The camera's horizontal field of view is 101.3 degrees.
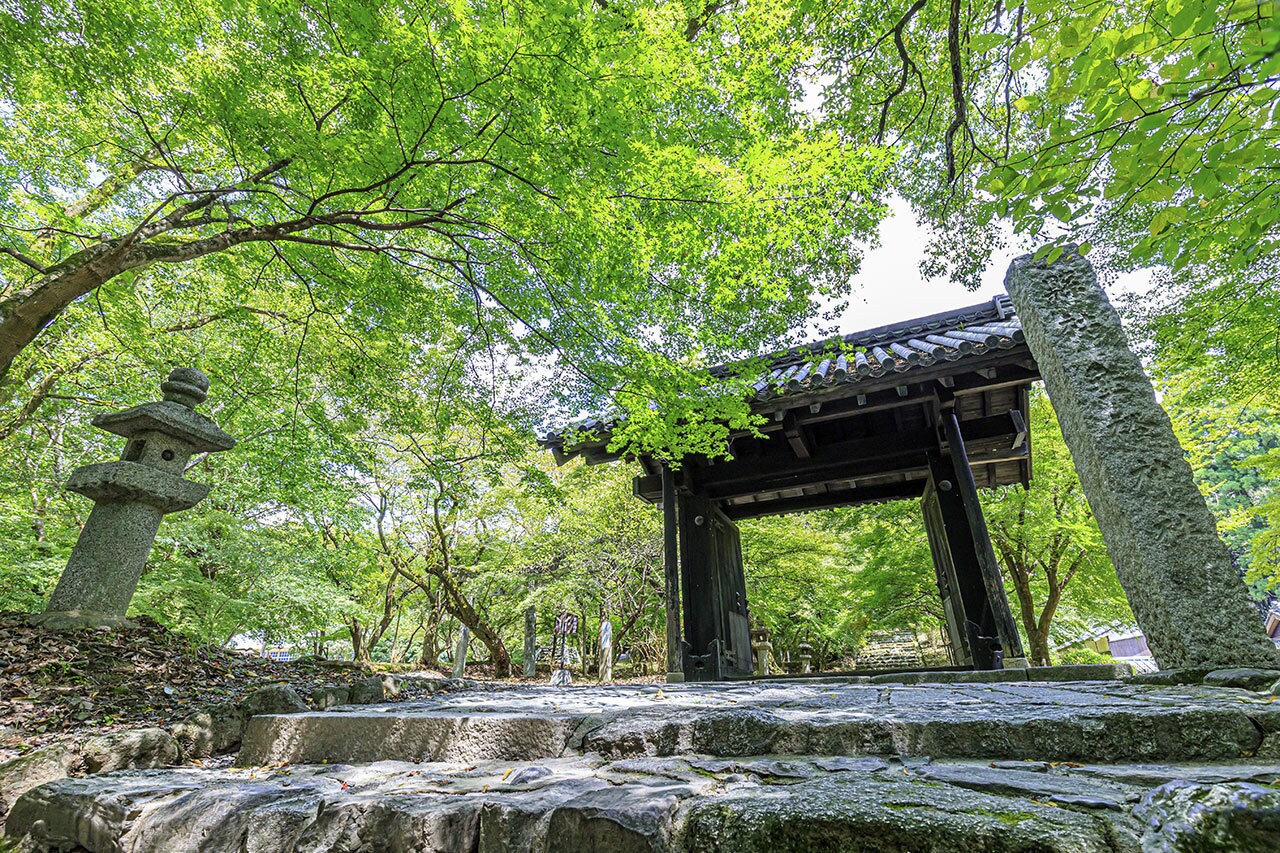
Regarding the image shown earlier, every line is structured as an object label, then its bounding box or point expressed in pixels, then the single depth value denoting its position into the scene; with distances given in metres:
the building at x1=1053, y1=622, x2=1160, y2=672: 13.23
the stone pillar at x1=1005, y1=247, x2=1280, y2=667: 2.55
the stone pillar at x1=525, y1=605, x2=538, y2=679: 14.24
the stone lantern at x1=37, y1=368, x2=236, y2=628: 4.36
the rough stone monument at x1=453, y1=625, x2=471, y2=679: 14.35
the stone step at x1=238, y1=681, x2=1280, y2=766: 1.59
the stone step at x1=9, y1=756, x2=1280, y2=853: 1.06
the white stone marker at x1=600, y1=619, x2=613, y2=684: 12.90
